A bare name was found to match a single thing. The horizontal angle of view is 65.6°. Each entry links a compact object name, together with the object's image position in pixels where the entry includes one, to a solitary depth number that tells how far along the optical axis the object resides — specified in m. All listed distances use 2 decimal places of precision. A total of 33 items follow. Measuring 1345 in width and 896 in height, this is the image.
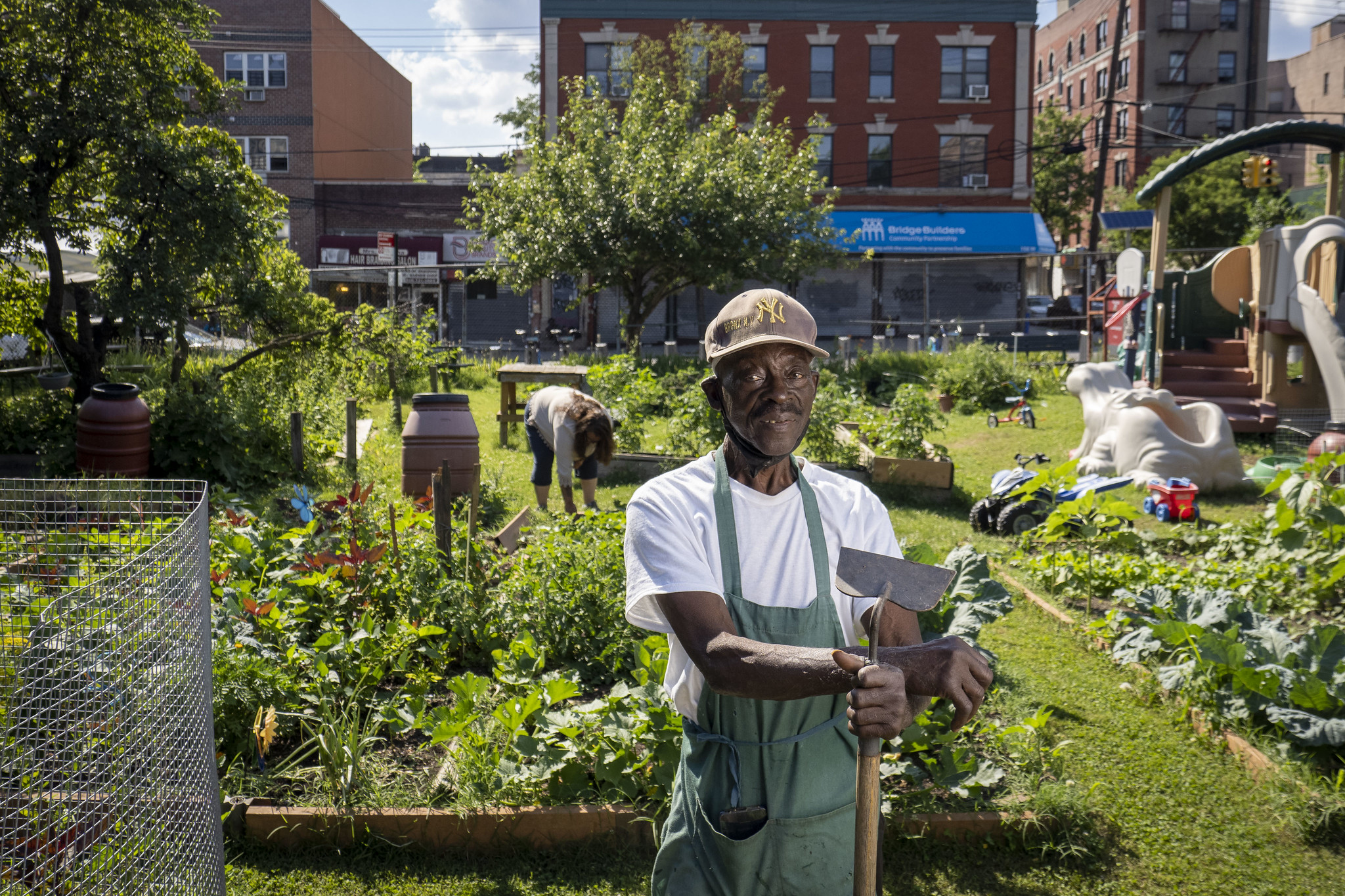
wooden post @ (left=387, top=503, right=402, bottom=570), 5.55
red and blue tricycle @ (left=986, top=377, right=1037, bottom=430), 14.02
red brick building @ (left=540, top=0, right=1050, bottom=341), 34.75
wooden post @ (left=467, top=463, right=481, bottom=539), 5.69
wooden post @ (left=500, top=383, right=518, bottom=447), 13.00
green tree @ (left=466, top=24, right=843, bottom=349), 20.52
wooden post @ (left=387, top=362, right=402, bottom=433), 14.77
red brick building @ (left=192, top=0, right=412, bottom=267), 37.34
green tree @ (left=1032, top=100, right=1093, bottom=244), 46.28
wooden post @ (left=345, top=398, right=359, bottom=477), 10.38
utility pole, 34.31
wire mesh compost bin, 2.43
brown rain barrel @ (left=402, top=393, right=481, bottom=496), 8.94
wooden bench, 12.73
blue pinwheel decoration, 6.74
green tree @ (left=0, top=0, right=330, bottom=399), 10.07
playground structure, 12.62
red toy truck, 8.91
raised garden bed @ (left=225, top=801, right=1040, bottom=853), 3.82
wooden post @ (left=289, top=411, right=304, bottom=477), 10.42
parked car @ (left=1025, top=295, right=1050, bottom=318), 39.03
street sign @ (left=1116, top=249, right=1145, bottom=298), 17.19
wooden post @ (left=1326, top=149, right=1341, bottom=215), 13.80
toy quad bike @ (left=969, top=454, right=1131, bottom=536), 8.42
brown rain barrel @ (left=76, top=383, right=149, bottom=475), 9.34
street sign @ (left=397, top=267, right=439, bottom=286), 35.59
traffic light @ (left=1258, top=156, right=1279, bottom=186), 21.95
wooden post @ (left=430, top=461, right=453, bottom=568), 5.65
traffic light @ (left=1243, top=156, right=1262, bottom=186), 21.44
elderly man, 2.01
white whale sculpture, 9.85
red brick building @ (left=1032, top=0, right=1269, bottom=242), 49.31
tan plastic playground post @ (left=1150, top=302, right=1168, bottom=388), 13.85
